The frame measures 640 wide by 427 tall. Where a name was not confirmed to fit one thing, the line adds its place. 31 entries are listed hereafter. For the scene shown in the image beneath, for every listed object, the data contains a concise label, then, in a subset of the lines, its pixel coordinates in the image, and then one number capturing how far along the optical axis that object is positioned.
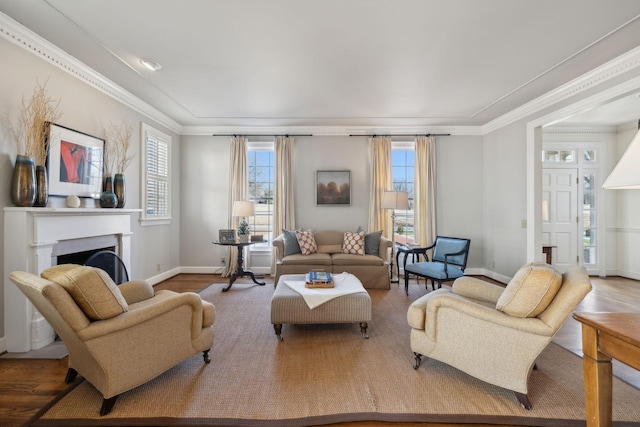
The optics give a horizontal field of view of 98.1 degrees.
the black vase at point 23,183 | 2.51
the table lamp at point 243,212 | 4.75
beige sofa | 4.64
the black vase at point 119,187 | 3.72
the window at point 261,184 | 5.85
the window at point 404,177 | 5.81
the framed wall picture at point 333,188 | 5.61
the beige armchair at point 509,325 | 1.76
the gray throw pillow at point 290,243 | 4.96
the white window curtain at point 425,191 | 5.54
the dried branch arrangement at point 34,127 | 2.63
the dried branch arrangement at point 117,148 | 3.76
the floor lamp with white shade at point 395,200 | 4.95
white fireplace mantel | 2.48
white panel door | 5.40
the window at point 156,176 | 4.55
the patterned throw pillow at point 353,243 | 4.98
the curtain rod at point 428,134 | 5.57
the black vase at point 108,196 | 3.48
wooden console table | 1.15
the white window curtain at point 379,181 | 5.53
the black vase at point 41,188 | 2.66
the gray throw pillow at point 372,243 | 4.98
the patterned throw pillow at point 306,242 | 4.98
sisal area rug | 1.74
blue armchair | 3.94
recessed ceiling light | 3.14
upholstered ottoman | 2.79
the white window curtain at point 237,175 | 5.52
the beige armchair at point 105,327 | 1.64
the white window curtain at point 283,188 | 5.53
